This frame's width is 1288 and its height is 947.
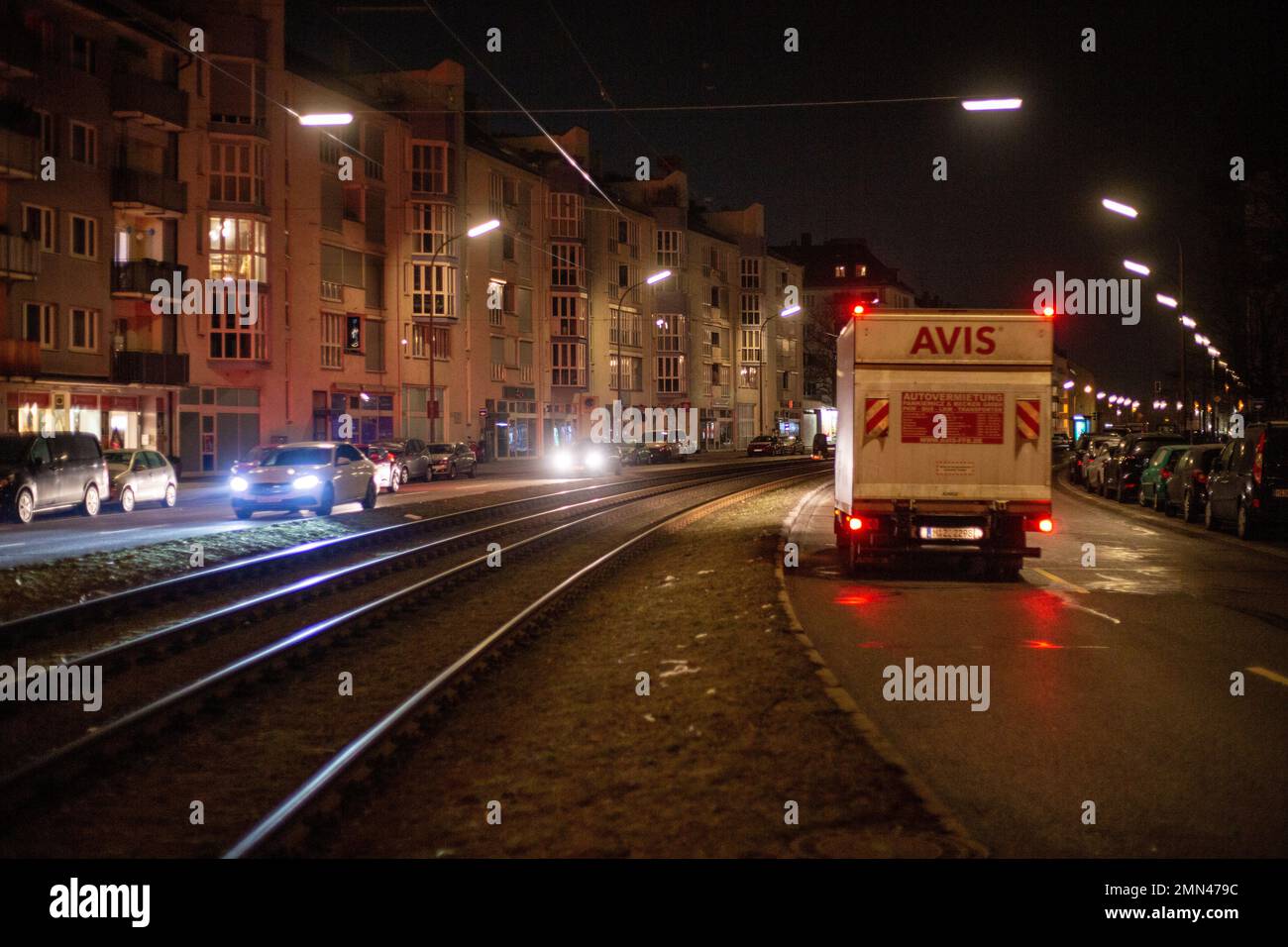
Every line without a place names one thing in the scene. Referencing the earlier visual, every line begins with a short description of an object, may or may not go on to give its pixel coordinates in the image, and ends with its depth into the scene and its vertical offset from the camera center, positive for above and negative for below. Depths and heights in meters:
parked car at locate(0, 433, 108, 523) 25.72 -0.93
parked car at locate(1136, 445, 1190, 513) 29.20 -1.00
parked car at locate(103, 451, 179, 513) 29.67 -1.17
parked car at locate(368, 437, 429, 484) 44.81 -0.93
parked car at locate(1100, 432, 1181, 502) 33.34 -0.83
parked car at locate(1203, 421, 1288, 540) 21.28 -0.82
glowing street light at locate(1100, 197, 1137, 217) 33.09 +5.81
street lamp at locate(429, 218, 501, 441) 41.56 +6.45
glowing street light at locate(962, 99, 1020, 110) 16.27 +4.20
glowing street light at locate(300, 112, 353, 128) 19.66 +4.84
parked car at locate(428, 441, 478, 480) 49.38 -1.17
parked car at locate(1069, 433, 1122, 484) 42.66 -0.73
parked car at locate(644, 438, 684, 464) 72.88 -1.16
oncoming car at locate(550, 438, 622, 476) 57.31 -1.15
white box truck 15.12 +0.03
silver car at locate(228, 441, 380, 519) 25.91 -1.04
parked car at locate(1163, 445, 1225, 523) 25.80 -0.98
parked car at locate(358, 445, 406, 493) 39.47 -1.16
